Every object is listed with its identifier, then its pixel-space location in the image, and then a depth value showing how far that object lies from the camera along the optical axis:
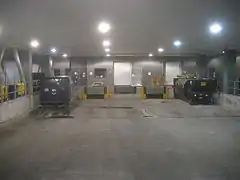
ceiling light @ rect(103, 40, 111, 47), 9.34
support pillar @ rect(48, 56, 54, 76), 15.99
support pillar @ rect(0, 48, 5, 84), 10.17
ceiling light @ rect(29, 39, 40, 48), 8.63
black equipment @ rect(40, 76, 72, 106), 11.46
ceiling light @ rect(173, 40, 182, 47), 9.28
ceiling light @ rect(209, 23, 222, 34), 5.52
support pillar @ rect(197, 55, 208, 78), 17.29
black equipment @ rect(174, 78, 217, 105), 13.40
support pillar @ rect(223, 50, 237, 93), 12.45
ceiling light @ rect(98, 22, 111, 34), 5.53
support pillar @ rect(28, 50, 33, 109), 11.46
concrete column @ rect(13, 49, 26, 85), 10.82
